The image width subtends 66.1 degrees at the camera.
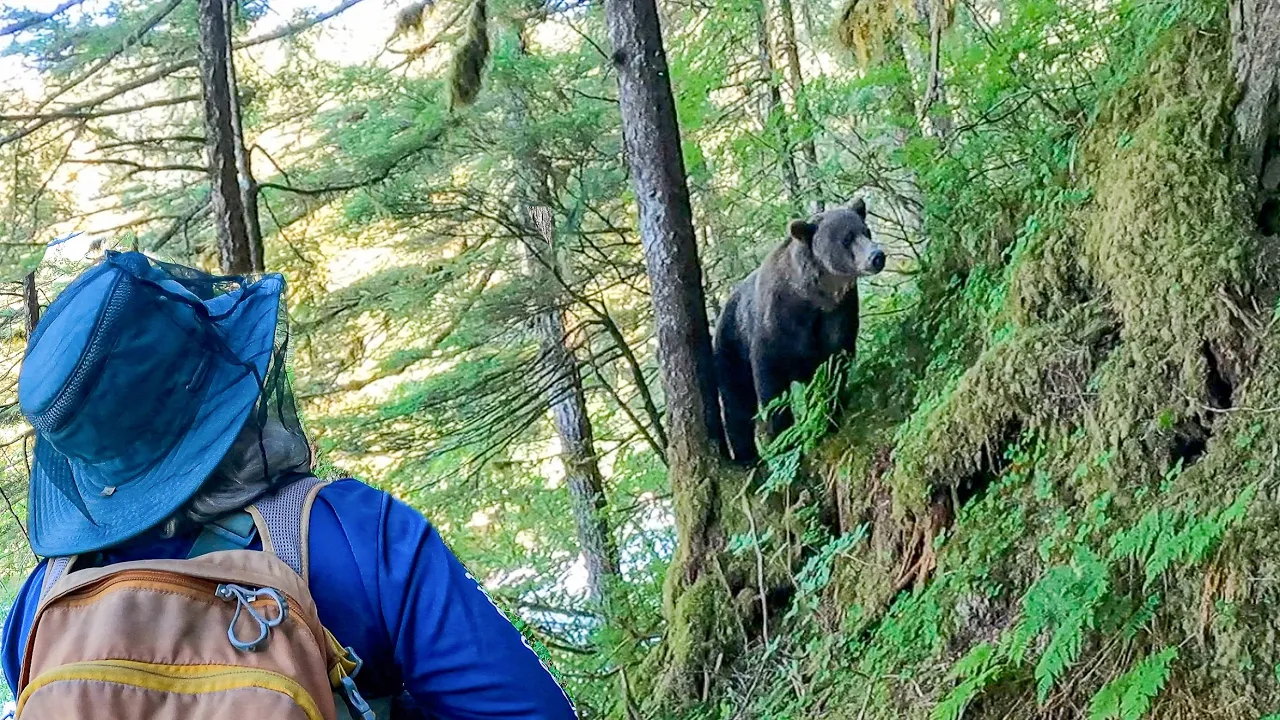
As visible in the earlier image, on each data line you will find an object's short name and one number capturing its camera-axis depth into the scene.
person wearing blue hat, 1.33
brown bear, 5.86
